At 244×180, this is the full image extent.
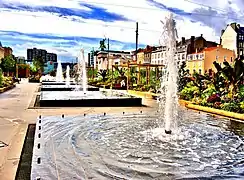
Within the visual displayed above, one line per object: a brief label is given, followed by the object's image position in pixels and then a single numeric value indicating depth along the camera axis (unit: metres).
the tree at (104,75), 22.87
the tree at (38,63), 49.41
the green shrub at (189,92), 9.85
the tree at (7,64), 34.33
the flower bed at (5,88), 14.28
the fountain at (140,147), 2.68
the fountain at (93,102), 8.52
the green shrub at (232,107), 6.94
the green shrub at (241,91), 7.68
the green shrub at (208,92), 8.96
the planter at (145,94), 12.01
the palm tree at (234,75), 8.28
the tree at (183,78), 12.02
